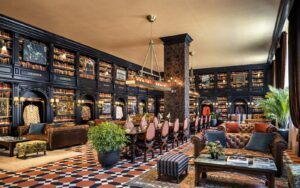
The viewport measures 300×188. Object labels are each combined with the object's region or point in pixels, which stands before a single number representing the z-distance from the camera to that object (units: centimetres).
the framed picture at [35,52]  826
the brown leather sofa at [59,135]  744
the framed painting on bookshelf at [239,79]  1611
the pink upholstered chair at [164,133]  683
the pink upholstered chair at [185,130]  853
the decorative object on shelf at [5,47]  757
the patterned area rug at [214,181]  399
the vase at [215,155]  401
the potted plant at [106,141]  515
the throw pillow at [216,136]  566
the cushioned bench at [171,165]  408
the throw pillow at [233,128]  770
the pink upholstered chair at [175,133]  774
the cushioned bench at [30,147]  627
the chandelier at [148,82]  710
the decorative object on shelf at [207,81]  1720
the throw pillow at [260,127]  746
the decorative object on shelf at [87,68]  1094
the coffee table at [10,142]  649
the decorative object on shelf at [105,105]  1197
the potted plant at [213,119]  1565
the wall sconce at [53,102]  911
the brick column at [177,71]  913
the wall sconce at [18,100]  785
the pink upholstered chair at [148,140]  597
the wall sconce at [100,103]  1180
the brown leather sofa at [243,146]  449
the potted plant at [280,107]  752
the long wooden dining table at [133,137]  584
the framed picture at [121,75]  1352
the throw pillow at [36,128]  797
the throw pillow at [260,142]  510
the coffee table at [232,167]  343
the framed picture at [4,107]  755
